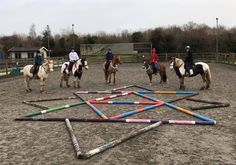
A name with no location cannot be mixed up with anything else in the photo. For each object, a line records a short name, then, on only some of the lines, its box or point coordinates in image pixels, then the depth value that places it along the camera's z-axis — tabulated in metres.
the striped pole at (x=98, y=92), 9.27
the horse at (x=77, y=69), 11.19
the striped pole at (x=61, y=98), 8.39
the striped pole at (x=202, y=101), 7.15
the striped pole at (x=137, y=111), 5.88
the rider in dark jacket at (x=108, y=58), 12.69
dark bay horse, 12.23
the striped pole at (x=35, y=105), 7.22
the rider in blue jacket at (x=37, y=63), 10.35
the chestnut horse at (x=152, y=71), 11.85
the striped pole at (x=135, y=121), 5.29
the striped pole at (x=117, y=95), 8.10
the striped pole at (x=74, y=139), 3.84
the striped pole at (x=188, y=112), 5.59
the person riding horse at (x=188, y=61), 9.89
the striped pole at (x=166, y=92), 8.94
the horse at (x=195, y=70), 9.85
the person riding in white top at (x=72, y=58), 11.56
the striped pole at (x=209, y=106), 6.57
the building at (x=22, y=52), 48.46
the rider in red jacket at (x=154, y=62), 12.00
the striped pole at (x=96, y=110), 5.98
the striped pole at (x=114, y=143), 3.76
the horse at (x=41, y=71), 10.25
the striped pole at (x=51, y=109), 6.33
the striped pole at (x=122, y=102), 7.32
